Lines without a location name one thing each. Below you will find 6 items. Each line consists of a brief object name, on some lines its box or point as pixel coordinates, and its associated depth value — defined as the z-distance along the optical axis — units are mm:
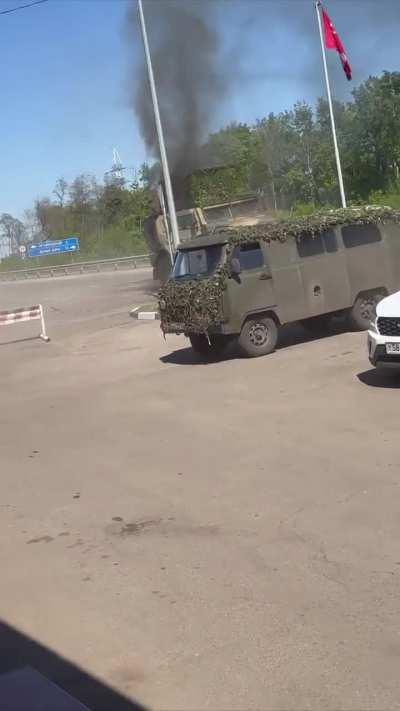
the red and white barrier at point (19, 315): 18156
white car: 8680
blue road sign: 66062
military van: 11992
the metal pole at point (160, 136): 20266
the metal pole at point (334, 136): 28875
